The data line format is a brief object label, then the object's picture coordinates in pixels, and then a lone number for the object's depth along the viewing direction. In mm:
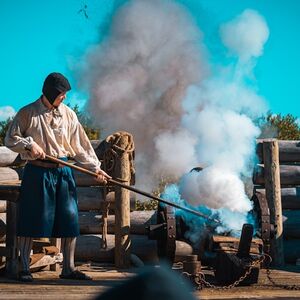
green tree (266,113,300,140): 20066
